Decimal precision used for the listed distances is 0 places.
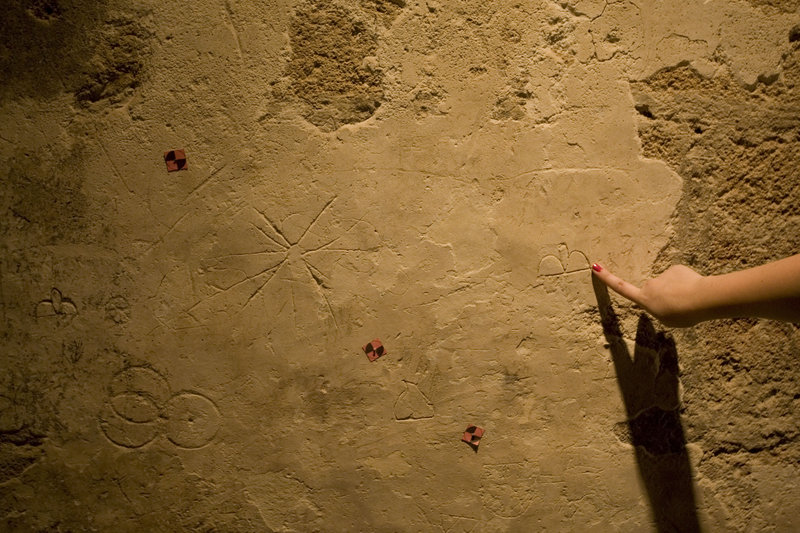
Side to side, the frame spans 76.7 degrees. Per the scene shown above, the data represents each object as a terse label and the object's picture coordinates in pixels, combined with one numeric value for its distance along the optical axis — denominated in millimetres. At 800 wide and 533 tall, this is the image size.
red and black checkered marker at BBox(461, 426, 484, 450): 1800
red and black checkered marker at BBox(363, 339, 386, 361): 1769
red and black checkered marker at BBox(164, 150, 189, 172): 1690
